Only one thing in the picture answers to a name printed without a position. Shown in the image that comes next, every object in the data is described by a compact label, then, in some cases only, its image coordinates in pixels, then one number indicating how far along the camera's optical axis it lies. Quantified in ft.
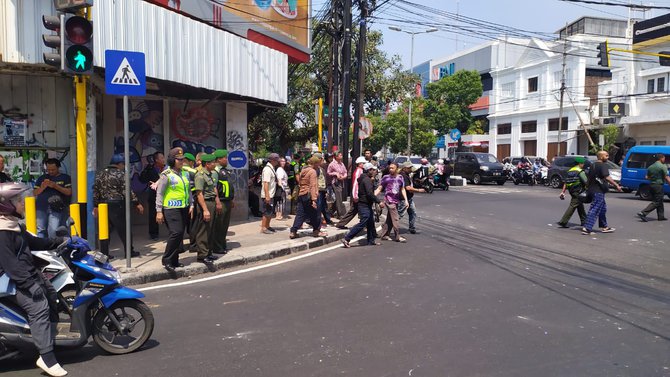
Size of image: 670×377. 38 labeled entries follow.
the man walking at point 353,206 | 36.86
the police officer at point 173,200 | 22.99
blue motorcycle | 13.21
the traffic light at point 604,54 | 65.21
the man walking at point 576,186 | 36.76
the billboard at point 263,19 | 45.80
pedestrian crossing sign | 22.53
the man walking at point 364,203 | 32.12
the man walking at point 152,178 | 31.51
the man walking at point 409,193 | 35.96
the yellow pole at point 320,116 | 55.98
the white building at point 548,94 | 130.52
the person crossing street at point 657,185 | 40.88
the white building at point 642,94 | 106.52
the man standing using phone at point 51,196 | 25.34
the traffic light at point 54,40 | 21.76
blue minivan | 62.85
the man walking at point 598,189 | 35.42
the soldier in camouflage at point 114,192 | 26.09
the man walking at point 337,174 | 40.04
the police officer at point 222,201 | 27.04
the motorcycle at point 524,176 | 95.86
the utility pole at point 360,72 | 51.70
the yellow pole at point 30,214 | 23.41
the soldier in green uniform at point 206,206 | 24.95
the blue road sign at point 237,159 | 40.08
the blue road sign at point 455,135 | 137.90
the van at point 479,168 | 92.53
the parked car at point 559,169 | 83.16
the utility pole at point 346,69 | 48.37
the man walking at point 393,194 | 33.68
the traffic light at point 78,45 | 22.04
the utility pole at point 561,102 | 120.13
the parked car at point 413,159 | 106.27
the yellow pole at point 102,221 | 23.32
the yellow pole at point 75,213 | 24.34
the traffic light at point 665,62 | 98.46
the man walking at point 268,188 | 35.06
